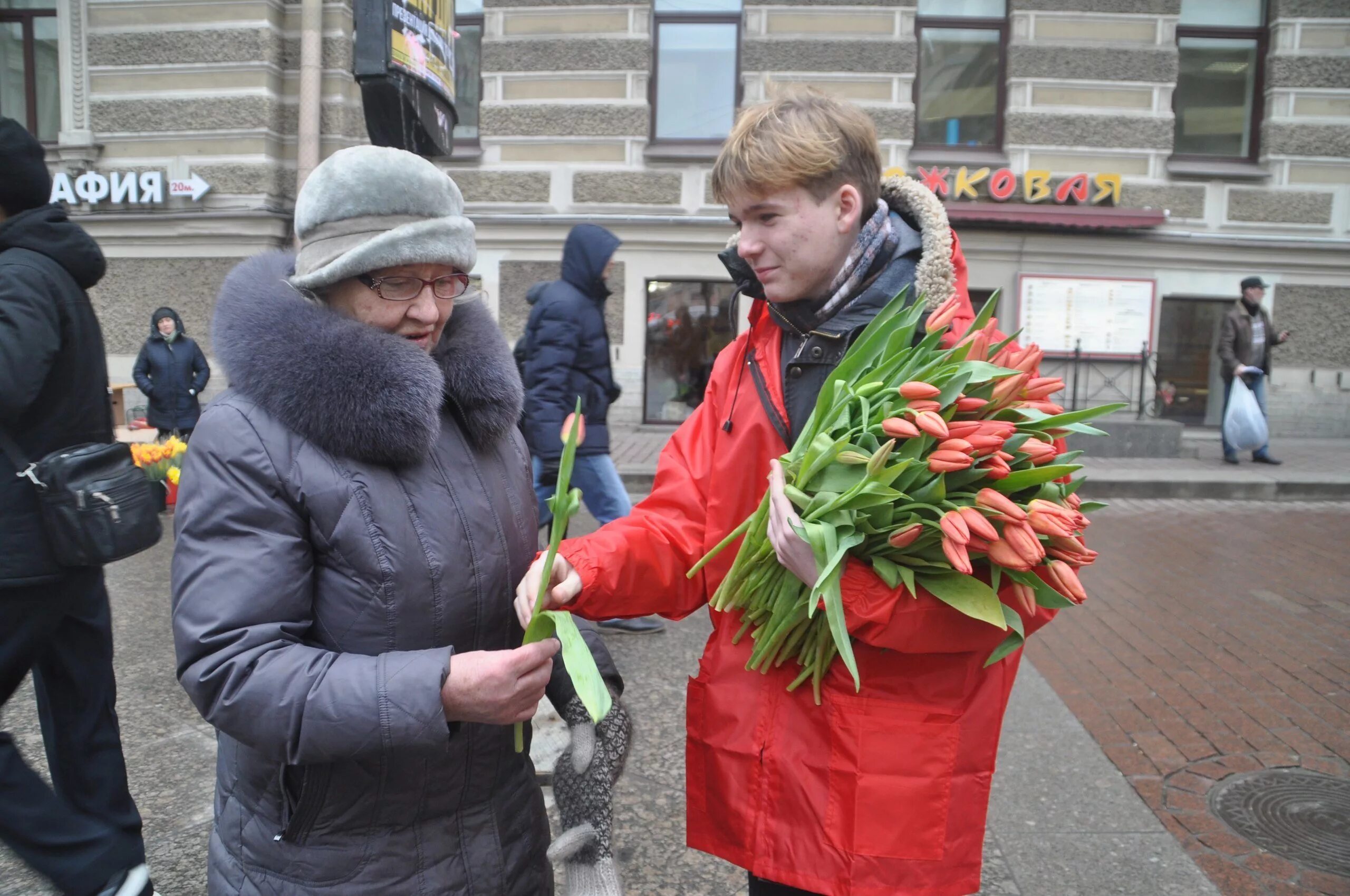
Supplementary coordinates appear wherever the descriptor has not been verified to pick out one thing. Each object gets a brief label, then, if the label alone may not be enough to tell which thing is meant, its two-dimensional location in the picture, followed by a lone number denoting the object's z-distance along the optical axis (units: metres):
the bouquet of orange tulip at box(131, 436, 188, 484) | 7.18
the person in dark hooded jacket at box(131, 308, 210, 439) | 8.76
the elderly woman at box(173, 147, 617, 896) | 1.28
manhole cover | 3.00
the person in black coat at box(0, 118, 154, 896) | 2.32
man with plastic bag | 9.89
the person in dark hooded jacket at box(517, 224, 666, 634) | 5.05
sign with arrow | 12.22
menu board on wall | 11.99
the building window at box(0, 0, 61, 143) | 12.98
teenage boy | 1.61
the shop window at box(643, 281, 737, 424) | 12.50
